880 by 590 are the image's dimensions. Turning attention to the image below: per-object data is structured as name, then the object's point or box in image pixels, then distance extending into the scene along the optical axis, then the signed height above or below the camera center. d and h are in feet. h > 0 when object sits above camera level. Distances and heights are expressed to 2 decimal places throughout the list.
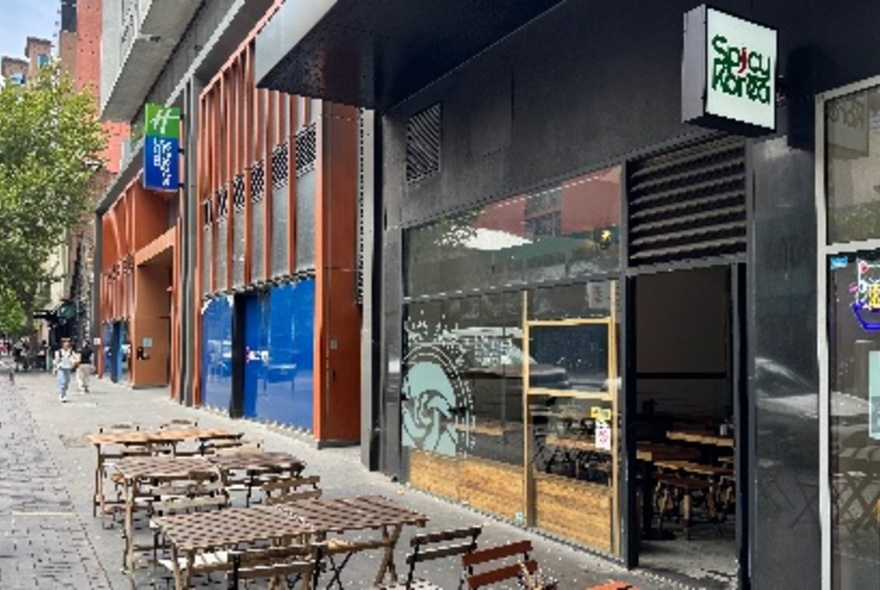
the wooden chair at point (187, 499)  21.66 -4.99
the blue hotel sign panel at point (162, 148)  91.04 +17.80
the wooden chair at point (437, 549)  17.97 -4.51
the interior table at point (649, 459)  28.52 -4.45
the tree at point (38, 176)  159.22 +26.81
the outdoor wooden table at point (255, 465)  28.81 -4.53
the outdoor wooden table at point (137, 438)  31.98 -4.48
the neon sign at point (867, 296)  18.52 +0.62
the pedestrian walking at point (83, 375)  103.60 -5.89
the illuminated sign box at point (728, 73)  19.04 +5.41
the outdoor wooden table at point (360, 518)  20.33 -4.45
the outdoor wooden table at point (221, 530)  18.13 -4.38
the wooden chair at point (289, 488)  23.52 -4.47
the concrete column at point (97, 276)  160.04 +8.61
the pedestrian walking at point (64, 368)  86.57 -4.15
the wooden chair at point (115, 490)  30.04 -6.04
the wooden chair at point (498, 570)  15.94 -4.40
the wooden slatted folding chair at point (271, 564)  16.66 -4.53
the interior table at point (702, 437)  30.37 -3.87
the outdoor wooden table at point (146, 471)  24.64 -4.44
